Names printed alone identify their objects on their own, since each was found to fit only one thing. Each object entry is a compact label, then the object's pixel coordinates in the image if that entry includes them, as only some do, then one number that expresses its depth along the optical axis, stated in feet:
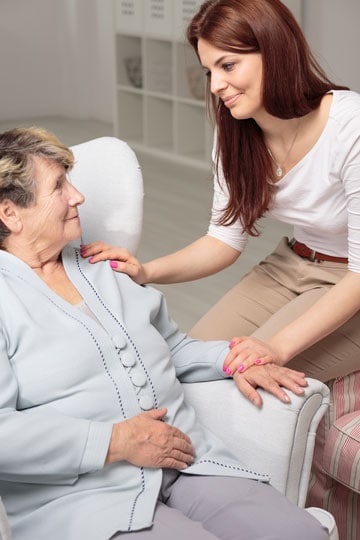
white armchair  5.80
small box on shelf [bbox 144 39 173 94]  20.90
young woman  6.56
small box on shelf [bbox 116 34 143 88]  21.77
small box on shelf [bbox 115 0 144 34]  20.76
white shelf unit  19.94
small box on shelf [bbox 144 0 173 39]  19.92
